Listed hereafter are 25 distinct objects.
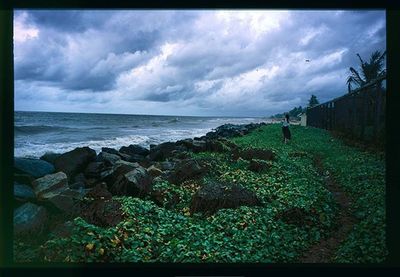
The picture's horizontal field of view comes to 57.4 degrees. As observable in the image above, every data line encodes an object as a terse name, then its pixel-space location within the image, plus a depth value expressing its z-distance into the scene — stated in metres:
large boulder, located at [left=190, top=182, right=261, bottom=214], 5.34
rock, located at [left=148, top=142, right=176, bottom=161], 6.90
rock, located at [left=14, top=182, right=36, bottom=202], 5.05
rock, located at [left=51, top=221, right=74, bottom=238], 4.76
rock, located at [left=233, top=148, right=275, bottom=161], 6.43
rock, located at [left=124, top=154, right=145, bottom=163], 7.54
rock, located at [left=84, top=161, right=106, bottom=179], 6.13
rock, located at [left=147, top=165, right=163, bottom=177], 6.33
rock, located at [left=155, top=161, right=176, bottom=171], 6.41
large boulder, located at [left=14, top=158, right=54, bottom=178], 5.25
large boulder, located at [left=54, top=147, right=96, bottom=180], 5.80
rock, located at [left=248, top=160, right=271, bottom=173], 6.14
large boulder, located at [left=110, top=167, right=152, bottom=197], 5.70
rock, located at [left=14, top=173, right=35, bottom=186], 5.22
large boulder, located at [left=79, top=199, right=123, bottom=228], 5.01
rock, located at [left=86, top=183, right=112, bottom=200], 5.41
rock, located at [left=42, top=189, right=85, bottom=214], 5.12
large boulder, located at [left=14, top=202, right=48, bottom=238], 4.87
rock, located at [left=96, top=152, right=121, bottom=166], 6.78
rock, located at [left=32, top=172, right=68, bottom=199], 5.28
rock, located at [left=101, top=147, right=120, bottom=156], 7.24
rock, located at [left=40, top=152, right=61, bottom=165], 5.80
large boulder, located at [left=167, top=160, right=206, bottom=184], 5.96
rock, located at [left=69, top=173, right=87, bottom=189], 5.67
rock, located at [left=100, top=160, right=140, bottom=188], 6.02
